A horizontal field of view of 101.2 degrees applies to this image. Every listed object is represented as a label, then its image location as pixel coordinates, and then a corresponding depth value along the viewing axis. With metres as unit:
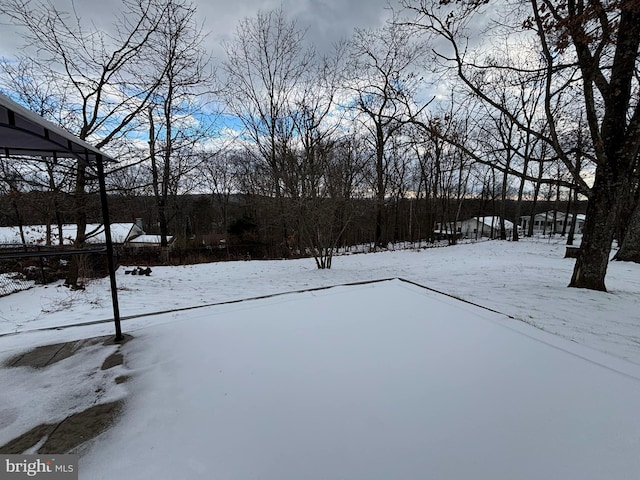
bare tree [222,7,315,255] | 9.05
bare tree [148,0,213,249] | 6.75
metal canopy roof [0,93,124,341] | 1.84
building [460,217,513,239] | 45.19
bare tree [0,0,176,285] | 6.16
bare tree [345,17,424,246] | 14.82
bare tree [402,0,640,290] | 3.77
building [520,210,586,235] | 45.44
